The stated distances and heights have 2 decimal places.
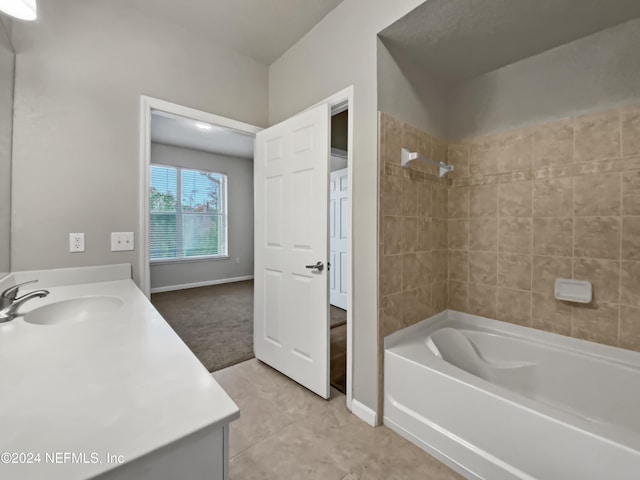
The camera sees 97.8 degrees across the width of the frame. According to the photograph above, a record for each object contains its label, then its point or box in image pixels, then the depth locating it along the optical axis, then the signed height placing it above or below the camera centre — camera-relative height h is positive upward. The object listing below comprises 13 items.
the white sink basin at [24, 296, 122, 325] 1.24 -0.33
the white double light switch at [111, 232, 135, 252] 1.74 -0.01
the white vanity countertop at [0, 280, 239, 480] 0.45 -0.33
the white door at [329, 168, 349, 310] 3.94 +0.04
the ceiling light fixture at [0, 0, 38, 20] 1.06 +0.90
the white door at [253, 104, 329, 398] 1.86 -0.06
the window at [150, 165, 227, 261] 5.01 +0.50
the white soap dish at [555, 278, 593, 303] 1.63 -0.29
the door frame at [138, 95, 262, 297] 1.82 +0.38
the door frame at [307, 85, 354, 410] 1.72 +0.06
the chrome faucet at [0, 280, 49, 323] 1.06 -0.26
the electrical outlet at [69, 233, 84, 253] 1.62 -0.02
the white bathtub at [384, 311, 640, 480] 1.04 -0.77
